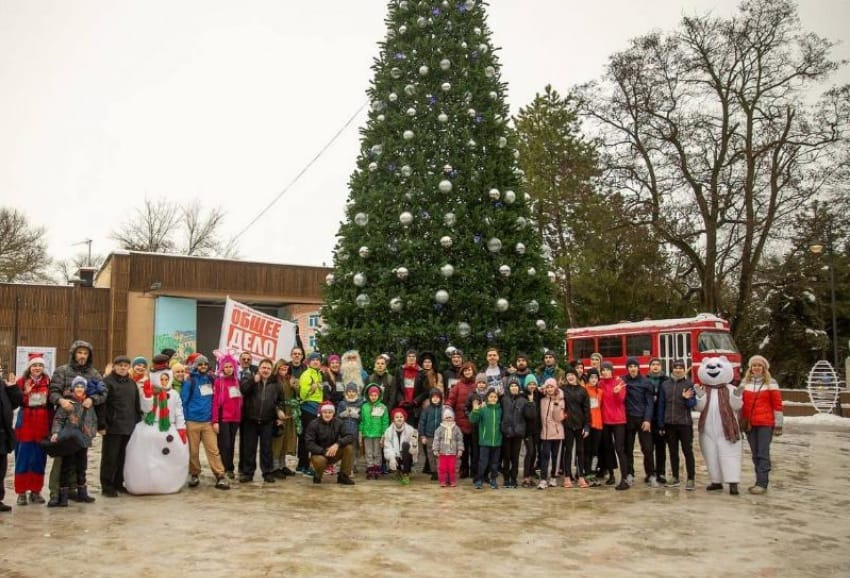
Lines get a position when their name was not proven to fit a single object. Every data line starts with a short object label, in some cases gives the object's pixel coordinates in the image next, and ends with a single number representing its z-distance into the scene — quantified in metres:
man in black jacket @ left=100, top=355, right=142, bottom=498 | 9.52
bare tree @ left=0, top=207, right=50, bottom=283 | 45.03
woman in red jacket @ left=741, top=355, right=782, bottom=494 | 10.33
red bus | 26.12
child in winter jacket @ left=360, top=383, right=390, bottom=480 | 11.12
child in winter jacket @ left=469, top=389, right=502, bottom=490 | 10.69
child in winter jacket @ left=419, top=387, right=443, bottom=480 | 11.02
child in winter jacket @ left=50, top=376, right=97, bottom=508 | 8.80
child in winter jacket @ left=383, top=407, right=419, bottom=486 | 10.84
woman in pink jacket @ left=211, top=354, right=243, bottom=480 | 10.68
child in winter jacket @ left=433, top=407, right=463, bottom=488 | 10.65
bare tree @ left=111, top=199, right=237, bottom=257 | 57.12
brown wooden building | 30.38
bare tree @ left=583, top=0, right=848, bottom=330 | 29.72
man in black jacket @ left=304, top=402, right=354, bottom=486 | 10.62
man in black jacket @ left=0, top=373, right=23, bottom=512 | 8.48
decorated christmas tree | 12.30
